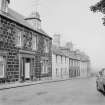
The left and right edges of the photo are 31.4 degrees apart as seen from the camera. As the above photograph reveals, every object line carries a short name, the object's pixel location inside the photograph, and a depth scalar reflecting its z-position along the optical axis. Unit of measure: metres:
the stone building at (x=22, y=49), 18.89
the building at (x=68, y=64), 37.02
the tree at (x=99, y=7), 9.21
